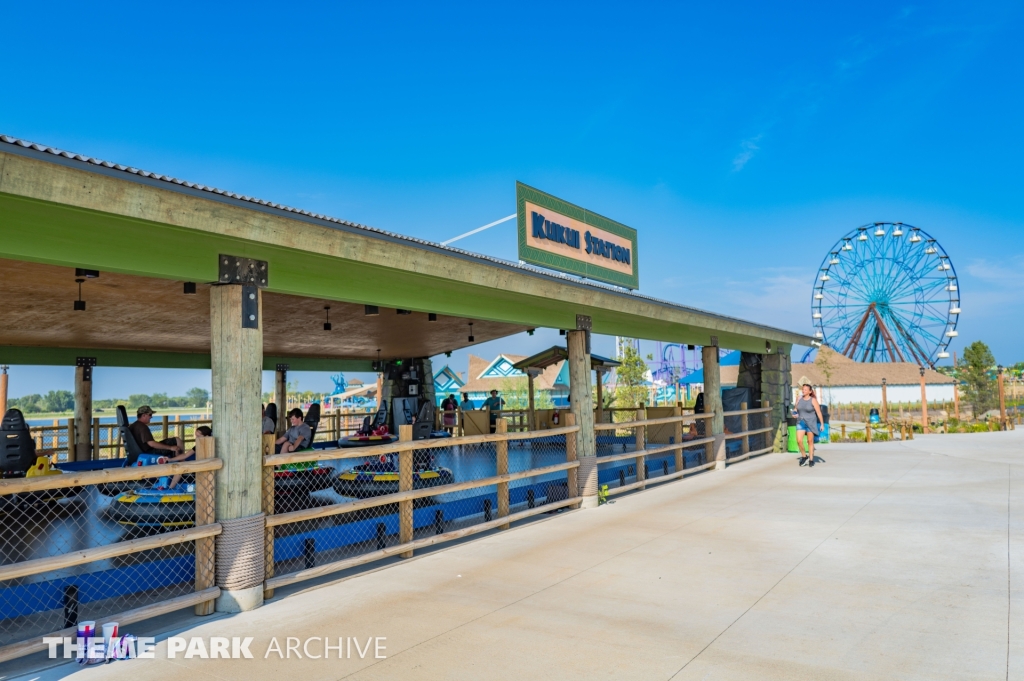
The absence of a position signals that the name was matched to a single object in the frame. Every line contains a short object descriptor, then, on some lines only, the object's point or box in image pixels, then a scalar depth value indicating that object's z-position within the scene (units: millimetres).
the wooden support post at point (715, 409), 13195
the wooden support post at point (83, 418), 14367
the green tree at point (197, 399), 130025
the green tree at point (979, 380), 40812
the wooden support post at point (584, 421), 9164
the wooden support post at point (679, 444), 12156
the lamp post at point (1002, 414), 24781
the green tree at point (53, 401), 112800
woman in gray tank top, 13422
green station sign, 9562
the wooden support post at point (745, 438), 15109
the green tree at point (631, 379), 44469
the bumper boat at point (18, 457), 8758
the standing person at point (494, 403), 19495
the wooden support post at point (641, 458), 10688
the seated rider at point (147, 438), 8850
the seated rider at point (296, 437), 8557
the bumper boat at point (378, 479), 9234
